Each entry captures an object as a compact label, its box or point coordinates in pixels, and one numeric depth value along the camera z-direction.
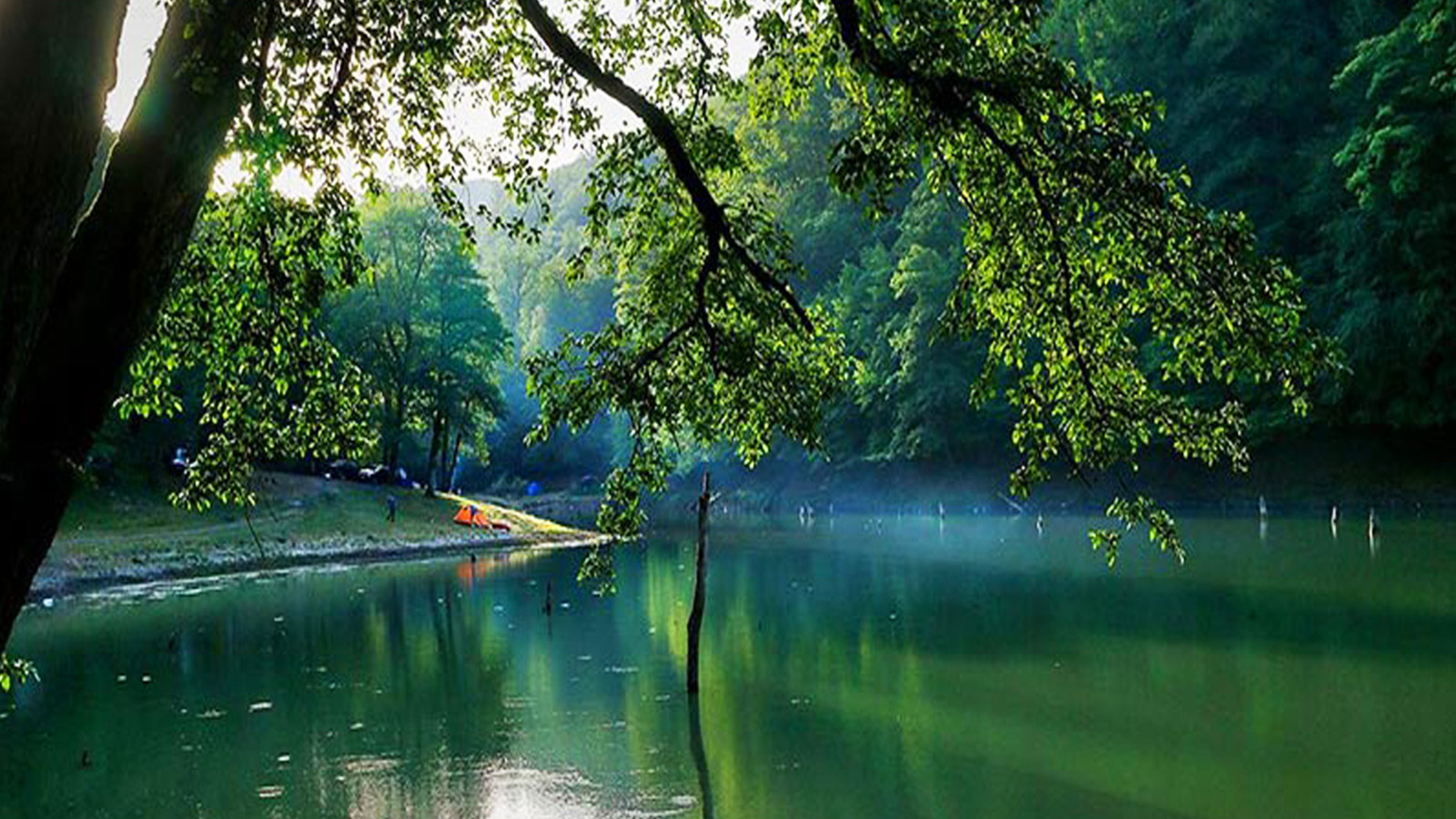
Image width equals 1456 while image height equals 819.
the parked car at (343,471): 57.22
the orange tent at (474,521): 51.88
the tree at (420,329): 54.62
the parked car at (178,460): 47.95
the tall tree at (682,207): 4.01
